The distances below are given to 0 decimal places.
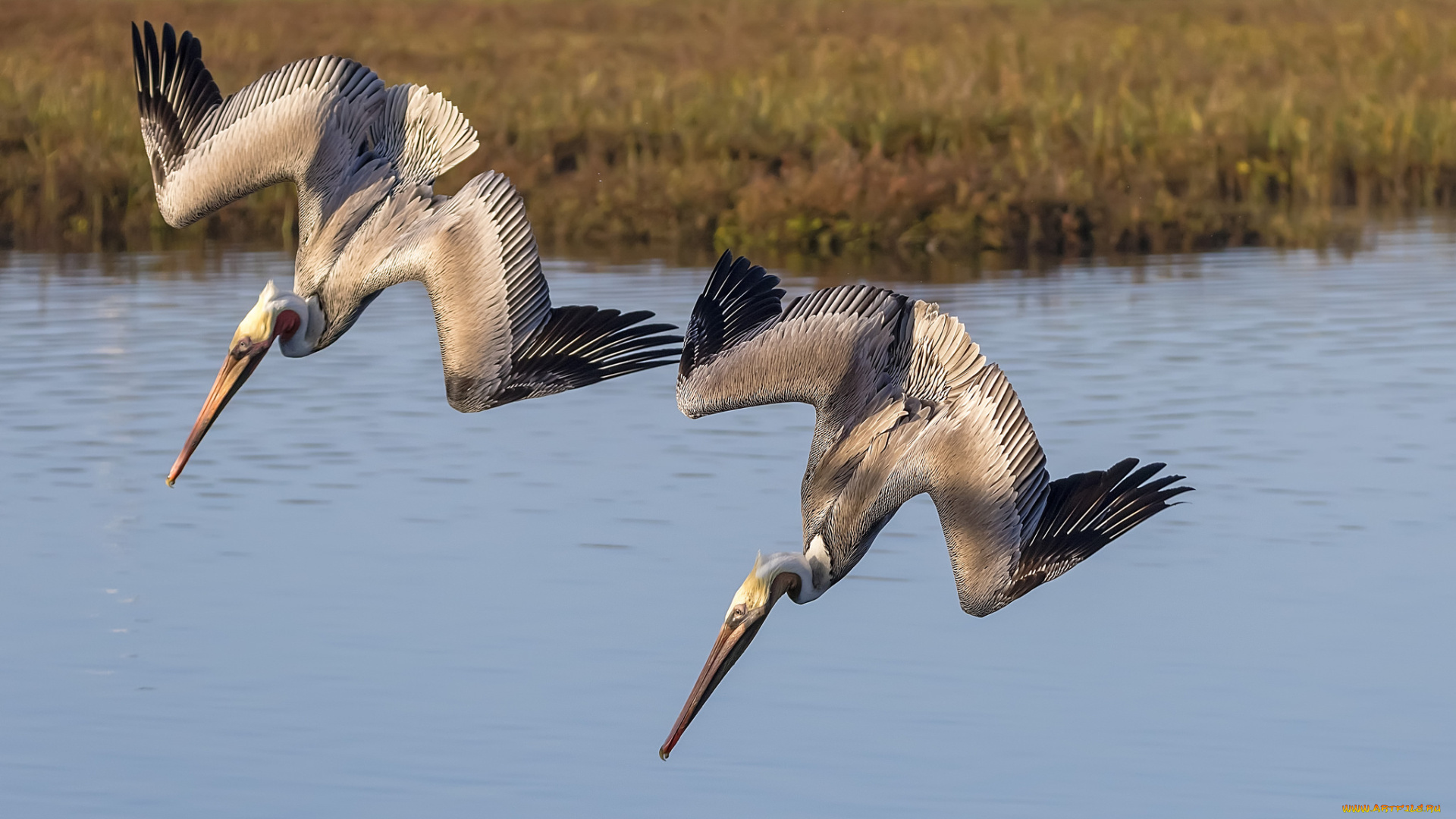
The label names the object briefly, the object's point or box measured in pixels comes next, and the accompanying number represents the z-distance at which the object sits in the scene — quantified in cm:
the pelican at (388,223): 1903
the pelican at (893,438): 1767
